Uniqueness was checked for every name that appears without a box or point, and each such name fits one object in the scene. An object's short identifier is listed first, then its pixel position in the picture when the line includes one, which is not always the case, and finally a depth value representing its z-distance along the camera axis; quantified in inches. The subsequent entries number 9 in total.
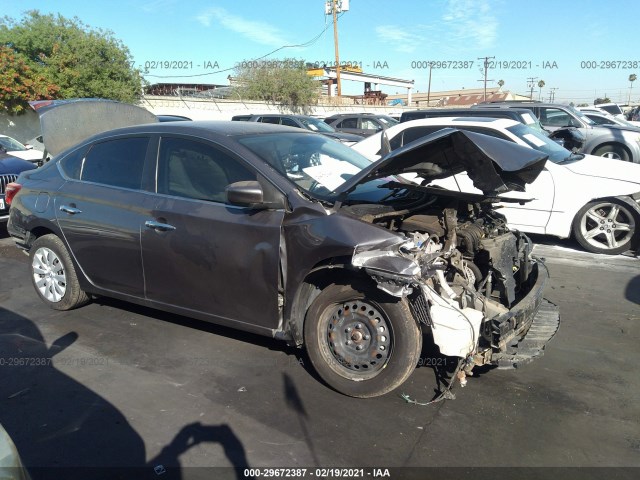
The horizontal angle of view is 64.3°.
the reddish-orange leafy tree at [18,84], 847.1
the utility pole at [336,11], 1401.3
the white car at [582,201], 256.1
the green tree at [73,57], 904.9
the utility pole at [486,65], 2719.5
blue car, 316.2
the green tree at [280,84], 1459.2
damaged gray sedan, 127.0
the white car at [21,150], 480.4
